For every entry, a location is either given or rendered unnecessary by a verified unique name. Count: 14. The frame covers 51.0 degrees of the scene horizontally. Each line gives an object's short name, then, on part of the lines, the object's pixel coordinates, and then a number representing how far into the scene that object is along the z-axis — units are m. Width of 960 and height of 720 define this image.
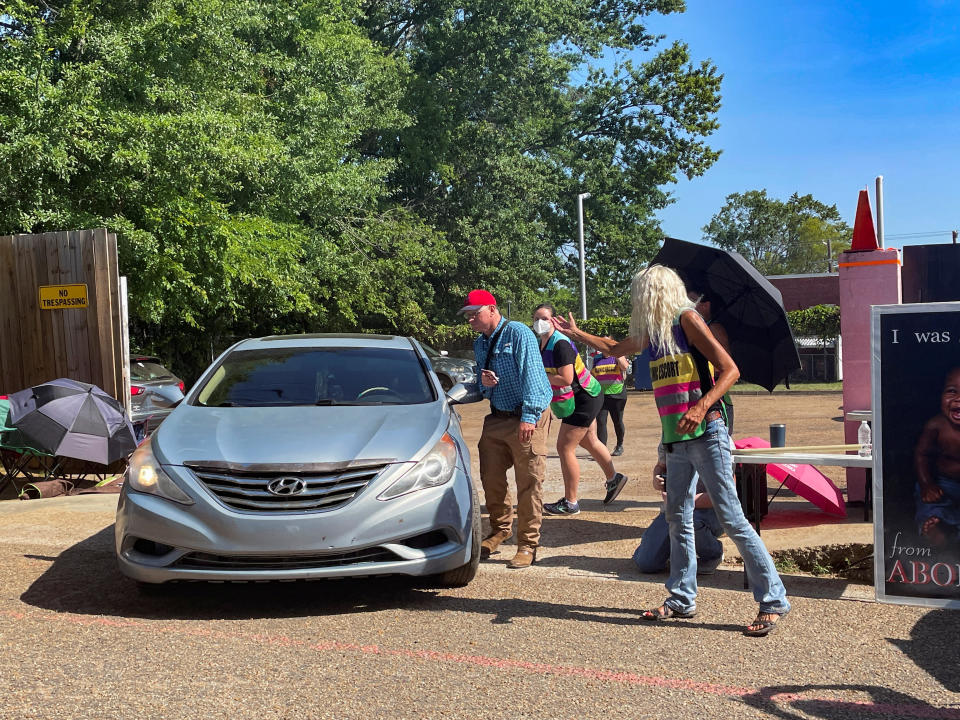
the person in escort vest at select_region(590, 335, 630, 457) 11.34
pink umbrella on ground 7.39
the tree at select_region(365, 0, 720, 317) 37.41
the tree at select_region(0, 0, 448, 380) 15.47
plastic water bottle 6.29
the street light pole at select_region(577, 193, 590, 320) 35.47
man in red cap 6.54
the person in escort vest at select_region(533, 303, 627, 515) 7.96
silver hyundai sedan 5.17
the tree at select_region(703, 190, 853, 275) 76.94
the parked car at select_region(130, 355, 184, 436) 14.27
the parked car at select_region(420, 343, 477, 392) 23.71
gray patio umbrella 9.34
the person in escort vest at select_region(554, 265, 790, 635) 4.95
